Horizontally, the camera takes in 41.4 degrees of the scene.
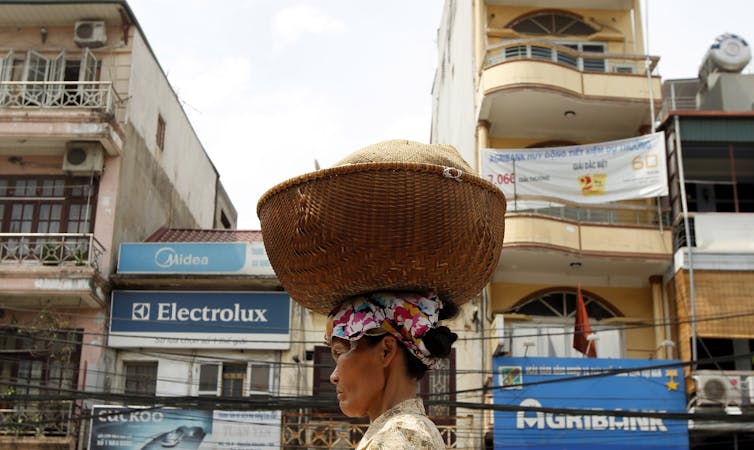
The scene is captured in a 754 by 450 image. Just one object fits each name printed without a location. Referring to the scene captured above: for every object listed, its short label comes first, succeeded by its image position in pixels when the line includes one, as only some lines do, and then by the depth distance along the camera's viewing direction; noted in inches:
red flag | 682.6
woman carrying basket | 132.7
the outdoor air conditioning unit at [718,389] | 658.8
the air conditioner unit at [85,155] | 767.7
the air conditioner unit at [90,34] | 800.9
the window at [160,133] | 905.5
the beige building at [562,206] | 717.3
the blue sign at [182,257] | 750.5
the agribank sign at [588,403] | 657.6
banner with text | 711.7
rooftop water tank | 854.5
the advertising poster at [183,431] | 693.3
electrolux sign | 733.9
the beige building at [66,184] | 719.7
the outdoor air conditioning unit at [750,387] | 657.6
